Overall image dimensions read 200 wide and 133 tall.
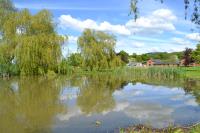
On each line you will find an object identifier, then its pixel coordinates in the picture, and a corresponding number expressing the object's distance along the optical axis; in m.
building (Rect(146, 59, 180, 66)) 54.76
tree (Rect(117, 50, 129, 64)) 50.27
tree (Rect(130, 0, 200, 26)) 3.75
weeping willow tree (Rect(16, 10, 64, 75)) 19.52
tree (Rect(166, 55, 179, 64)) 55.65
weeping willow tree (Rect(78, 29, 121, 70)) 27.52
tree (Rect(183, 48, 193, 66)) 41.19
